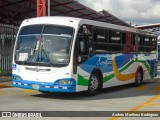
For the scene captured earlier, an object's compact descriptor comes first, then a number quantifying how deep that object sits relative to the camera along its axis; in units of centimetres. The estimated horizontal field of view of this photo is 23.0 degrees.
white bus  1238
